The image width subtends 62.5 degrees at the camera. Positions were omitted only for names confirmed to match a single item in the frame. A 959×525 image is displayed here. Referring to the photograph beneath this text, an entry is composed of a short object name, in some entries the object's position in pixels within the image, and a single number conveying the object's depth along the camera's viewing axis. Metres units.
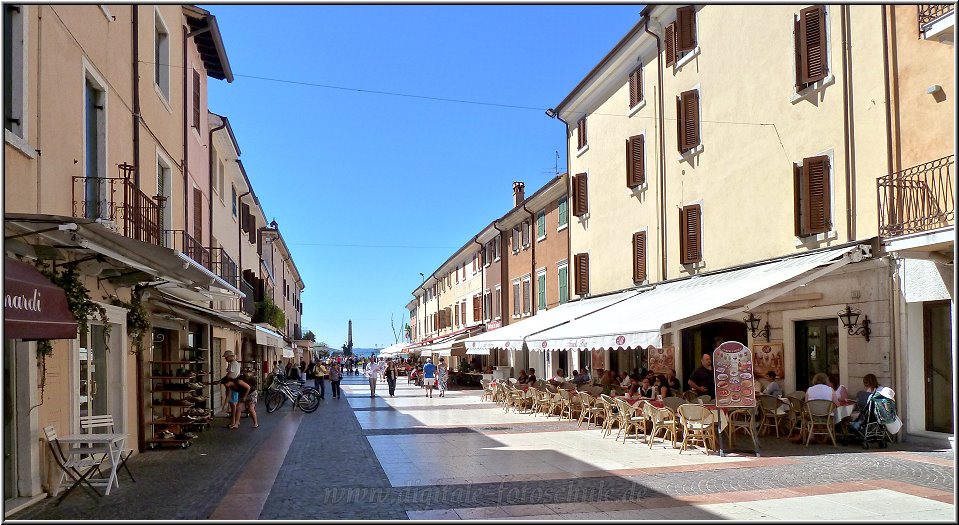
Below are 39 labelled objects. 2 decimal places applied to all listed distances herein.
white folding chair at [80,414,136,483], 10.60
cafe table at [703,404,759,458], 12.24
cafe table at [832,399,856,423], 12.93
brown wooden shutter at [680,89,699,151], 18.97
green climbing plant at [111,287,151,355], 12.43
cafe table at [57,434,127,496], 9.09
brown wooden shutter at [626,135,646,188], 21.88
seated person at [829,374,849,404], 13.09
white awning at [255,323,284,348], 22.83
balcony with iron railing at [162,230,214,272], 16.34
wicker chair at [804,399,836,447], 12.80
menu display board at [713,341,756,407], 12.29
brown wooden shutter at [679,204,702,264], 18.98
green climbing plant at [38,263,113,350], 9.02
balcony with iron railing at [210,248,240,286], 20.97
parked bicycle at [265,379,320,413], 23.36
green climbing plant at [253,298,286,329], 30.72
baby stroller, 12.23
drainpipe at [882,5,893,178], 12.68
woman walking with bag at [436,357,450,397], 31.36
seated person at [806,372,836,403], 12.94
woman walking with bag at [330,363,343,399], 30.17
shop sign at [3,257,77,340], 6.21
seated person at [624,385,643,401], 16.40
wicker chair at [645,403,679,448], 13.41
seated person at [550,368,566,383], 23.06
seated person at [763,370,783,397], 14.57
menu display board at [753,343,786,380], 15.54
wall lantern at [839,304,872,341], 13.11
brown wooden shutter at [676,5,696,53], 19.03
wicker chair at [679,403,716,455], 12.41
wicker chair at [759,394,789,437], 13.84
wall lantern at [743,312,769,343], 16.34
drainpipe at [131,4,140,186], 13.45
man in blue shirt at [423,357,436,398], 31.19
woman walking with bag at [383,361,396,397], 31.44
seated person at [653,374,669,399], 15.00
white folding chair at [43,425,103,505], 8.95
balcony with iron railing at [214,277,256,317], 23.04
